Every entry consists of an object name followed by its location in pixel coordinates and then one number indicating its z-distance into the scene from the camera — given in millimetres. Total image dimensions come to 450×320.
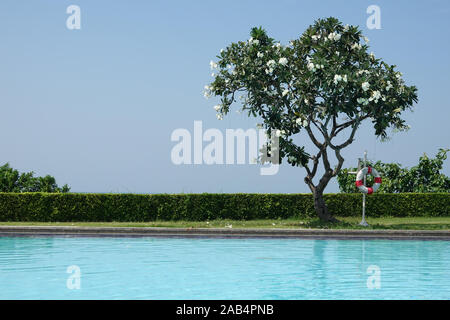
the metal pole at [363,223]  21597
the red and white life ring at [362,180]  22297
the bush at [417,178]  32344
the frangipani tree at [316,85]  21188
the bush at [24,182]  28386
